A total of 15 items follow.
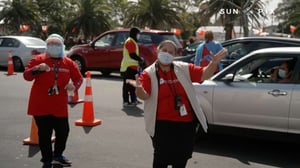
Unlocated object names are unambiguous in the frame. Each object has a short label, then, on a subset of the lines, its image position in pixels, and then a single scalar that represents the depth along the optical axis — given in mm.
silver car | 5605
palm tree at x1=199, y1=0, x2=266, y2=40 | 32219
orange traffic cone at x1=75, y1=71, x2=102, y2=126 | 7352
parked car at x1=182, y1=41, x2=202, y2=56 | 15584
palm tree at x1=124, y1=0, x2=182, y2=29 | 39656
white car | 17172
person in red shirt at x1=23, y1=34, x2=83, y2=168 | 4891
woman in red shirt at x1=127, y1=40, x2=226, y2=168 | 3752
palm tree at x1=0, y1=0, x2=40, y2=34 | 50781
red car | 15000
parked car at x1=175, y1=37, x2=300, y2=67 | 10039
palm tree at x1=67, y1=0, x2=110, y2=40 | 48812
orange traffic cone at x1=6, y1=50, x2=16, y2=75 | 15922
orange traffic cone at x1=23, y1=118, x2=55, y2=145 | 6242
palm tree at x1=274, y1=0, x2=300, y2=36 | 52631
